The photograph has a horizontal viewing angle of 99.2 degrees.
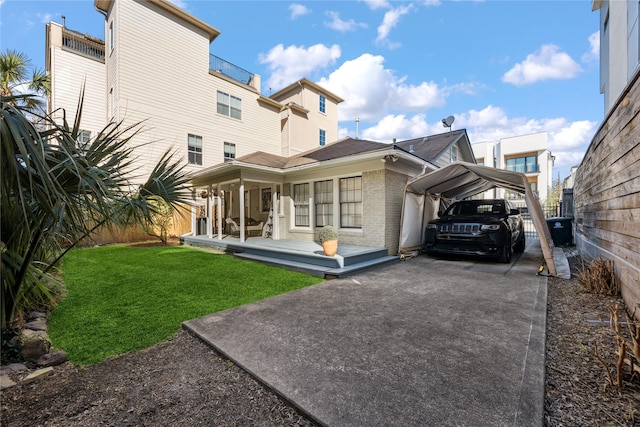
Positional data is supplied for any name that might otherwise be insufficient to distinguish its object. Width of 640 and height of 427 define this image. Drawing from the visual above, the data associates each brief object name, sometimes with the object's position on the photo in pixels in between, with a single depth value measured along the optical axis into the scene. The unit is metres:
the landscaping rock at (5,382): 2.31
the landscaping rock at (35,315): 3.53
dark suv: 7.00
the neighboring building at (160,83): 12.52
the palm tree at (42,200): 1.57
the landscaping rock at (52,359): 2.67
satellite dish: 12.68
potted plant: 6.71
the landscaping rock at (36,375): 2.42
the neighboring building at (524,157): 28.12
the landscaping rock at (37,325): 3.20
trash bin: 10.70
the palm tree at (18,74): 9.71
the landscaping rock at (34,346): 2.72
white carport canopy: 6.13
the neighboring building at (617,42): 8.72
